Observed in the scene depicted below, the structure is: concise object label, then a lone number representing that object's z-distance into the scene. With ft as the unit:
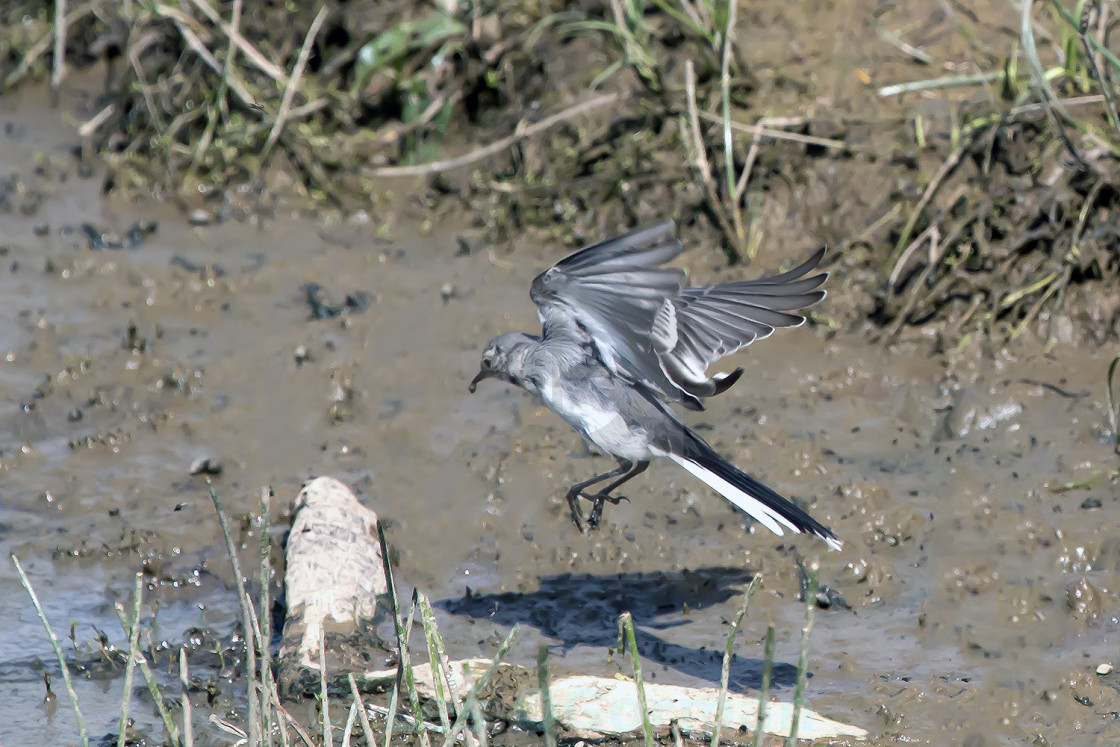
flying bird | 29.04
